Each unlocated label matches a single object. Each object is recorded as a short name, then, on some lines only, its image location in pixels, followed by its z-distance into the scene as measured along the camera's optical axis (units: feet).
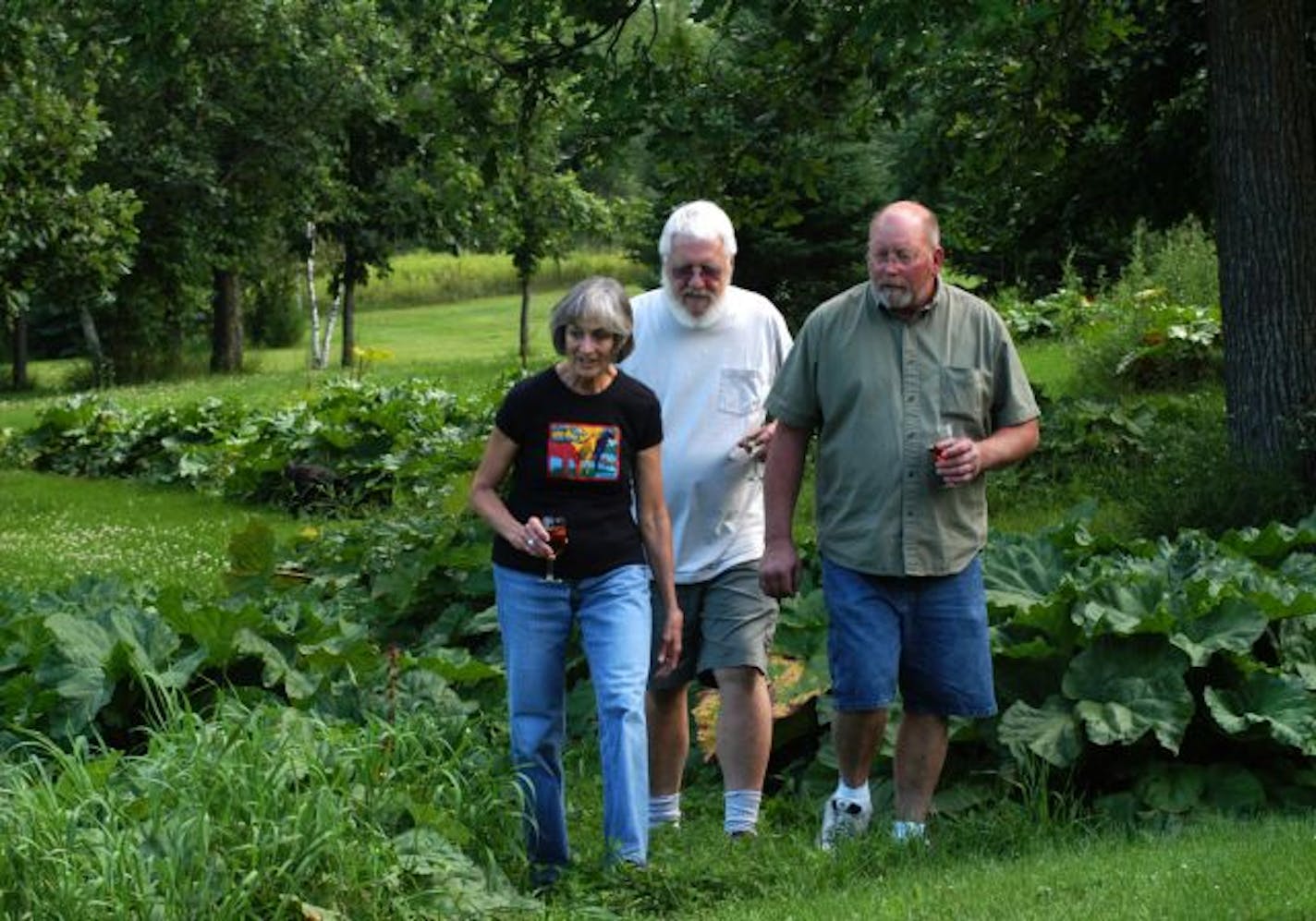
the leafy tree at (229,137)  126.21
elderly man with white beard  23.21
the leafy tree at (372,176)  131.03
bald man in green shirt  21.88
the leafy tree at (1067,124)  49.85
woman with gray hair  21.36
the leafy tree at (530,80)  44.14
